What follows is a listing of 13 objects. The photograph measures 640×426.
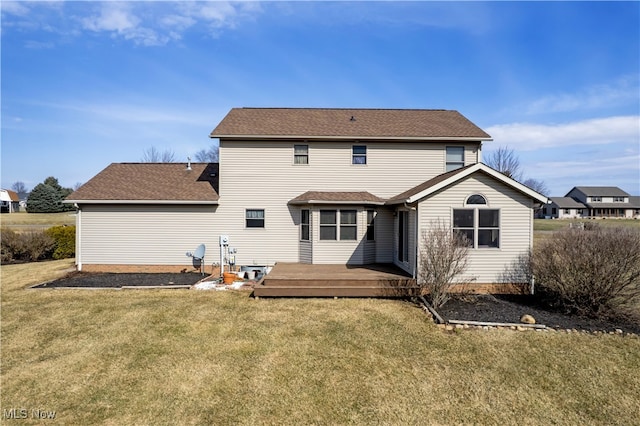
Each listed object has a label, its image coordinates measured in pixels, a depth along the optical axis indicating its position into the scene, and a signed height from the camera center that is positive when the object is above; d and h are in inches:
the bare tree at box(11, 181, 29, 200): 5067.4 +490.9
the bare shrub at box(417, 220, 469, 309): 341.4 -52.8
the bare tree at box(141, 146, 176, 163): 1756.0 +346.5
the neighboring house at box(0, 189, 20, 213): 2274.9 +117.3
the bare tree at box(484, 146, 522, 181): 1443.2 +245.6
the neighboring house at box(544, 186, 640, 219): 2856.8 +87.1
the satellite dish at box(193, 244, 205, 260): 503.8 -60.1
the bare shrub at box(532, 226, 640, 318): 290.8 -56.0
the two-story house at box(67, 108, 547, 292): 505.0 +26.7
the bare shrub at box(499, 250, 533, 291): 392.2 -72.2
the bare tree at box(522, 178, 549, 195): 2254.4 +221.5
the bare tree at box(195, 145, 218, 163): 1952.5 +406.8
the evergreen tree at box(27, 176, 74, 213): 1823.3 +107.0
